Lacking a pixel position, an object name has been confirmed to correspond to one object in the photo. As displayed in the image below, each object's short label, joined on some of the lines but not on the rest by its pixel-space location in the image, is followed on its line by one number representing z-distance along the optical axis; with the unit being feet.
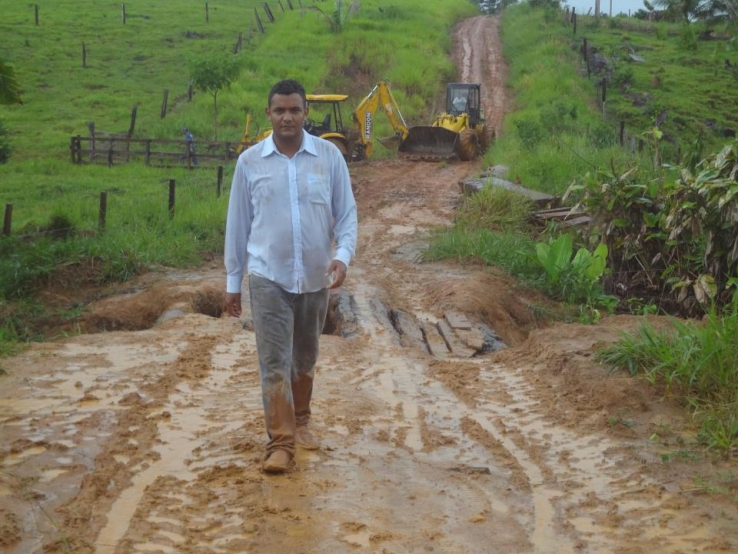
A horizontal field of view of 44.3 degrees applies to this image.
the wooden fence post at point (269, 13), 150.83
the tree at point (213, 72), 90.07
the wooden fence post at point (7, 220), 39.88
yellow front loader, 76.38
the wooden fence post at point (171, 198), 47.26
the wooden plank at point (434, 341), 28.32
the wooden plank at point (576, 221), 44.55
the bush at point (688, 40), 142.41
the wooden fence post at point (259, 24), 140.13
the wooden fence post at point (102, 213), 42.78
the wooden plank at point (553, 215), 46.42
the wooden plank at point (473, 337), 28.96
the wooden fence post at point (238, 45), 123.95
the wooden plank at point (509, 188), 49.11
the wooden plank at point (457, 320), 30.81
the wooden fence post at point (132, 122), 83.05
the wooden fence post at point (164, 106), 93.66
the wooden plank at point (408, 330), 29.17
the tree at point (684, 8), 155.84
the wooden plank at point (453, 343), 28.22
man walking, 15.98
